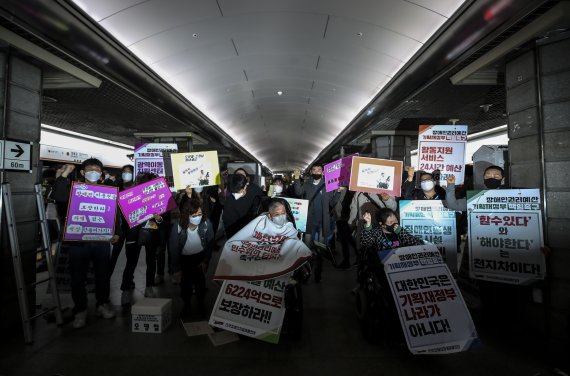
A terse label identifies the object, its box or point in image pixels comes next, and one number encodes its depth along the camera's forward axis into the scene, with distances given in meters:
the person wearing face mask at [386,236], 3.26
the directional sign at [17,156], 3.41
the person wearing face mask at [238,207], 4.47
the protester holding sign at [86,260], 3.46
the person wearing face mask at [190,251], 3.72
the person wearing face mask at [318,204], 5.48
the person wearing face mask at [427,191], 4.43
